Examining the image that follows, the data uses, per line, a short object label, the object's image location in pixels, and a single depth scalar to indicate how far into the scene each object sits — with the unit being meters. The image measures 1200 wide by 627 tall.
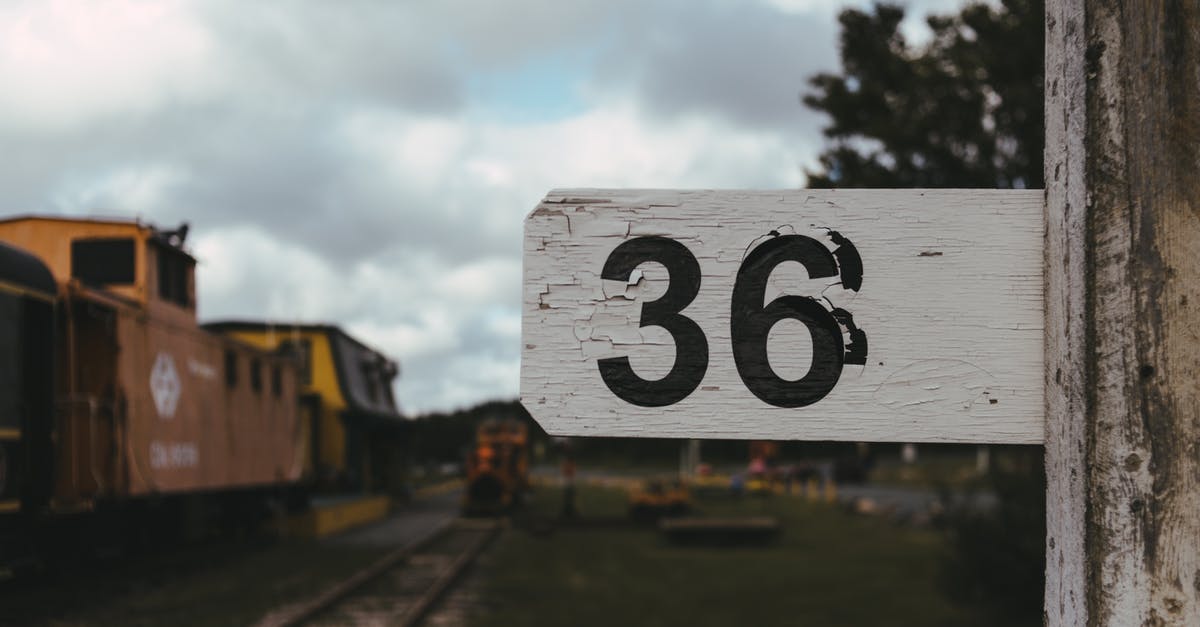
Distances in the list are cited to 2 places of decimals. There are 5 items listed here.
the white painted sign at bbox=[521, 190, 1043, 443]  1.60
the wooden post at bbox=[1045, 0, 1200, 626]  1.44
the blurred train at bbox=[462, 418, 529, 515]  30.31
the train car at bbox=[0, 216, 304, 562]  10.96
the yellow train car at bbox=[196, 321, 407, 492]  27.41
